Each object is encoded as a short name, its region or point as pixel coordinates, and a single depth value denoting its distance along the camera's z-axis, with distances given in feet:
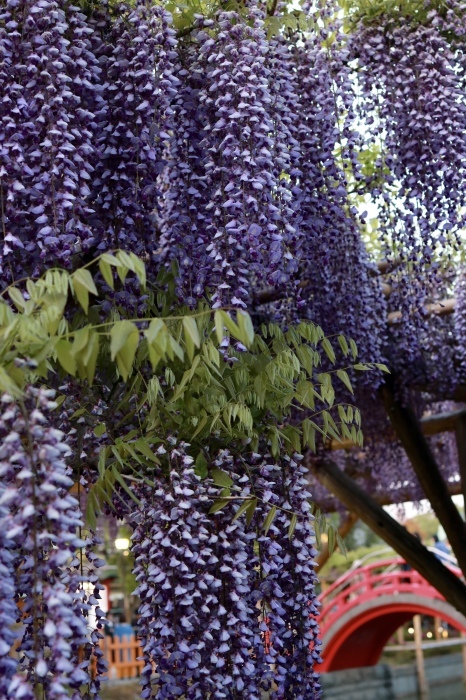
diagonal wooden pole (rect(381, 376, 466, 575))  21.30
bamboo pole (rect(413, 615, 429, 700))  72.79
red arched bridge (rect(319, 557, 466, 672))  58.39
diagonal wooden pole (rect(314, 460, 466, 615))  21.25
